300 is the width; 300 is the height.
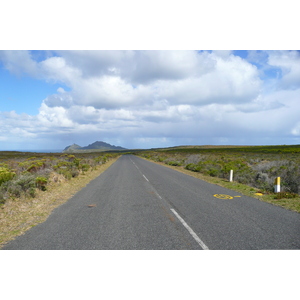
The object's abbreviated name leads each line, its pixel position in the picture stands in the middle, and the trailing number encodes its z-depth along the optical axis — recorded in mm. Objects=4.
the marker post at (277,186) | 10473
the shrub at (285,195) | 9518
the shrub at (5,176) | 10172
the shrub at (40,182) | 11073
